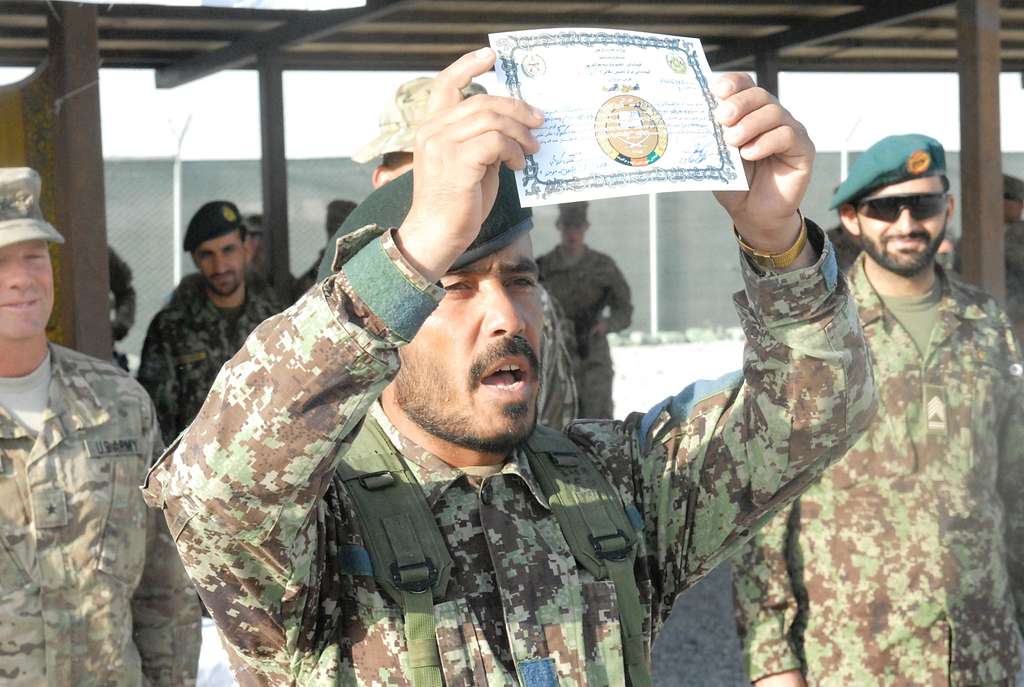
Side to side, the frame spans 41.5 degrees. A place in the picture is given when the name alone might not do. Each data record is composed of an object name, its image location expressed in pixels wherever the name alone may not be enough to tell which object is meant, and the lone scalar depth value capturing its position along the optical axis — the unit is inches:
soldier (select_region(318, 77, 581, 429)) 175.0
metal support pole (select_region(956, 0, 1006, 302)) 211.9
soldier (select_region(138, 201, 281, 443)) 238.5
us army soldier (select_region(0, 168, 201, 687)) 124.0
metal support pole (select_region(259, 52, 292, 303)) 294.0
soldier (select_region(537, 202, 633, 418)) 312.8
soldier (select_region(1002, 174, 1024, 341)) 261.6
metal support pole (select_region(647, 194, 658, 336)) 478.9
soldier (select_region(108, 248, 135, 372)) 326.3
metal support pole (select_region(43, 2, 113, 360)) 174.2
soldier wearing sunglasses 147.7
